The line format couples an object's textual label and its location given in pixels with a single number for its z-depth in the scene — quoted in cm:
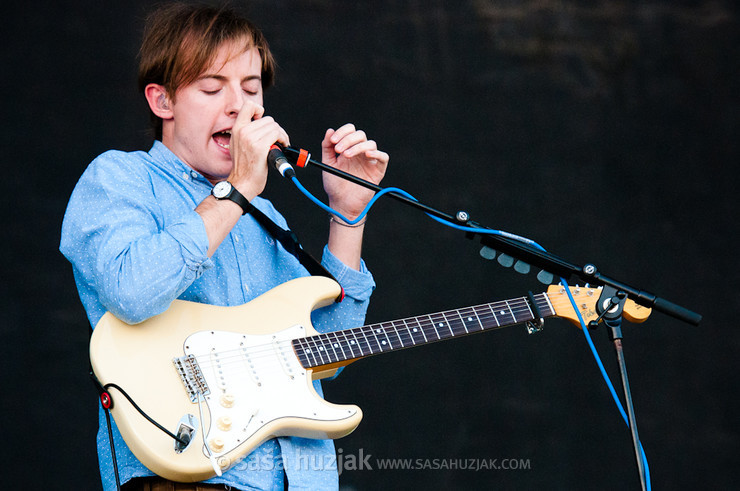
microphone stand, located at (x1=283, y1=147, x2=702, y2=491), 648
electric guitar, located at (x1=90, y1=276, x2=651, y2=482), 645
